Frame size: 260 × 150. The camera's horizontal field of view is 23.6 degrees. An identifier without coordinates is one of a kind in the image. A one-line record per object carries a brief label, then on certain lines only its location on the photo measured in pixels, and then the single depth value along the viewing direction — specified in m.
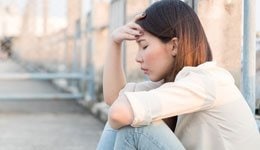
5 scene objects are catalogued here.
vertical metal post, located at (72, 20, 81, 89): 8.88
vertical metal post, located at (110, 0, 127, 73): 5.32
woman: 2.02
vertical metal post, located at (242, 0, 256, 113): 2.61
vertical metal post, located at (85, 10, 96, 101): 7.40
